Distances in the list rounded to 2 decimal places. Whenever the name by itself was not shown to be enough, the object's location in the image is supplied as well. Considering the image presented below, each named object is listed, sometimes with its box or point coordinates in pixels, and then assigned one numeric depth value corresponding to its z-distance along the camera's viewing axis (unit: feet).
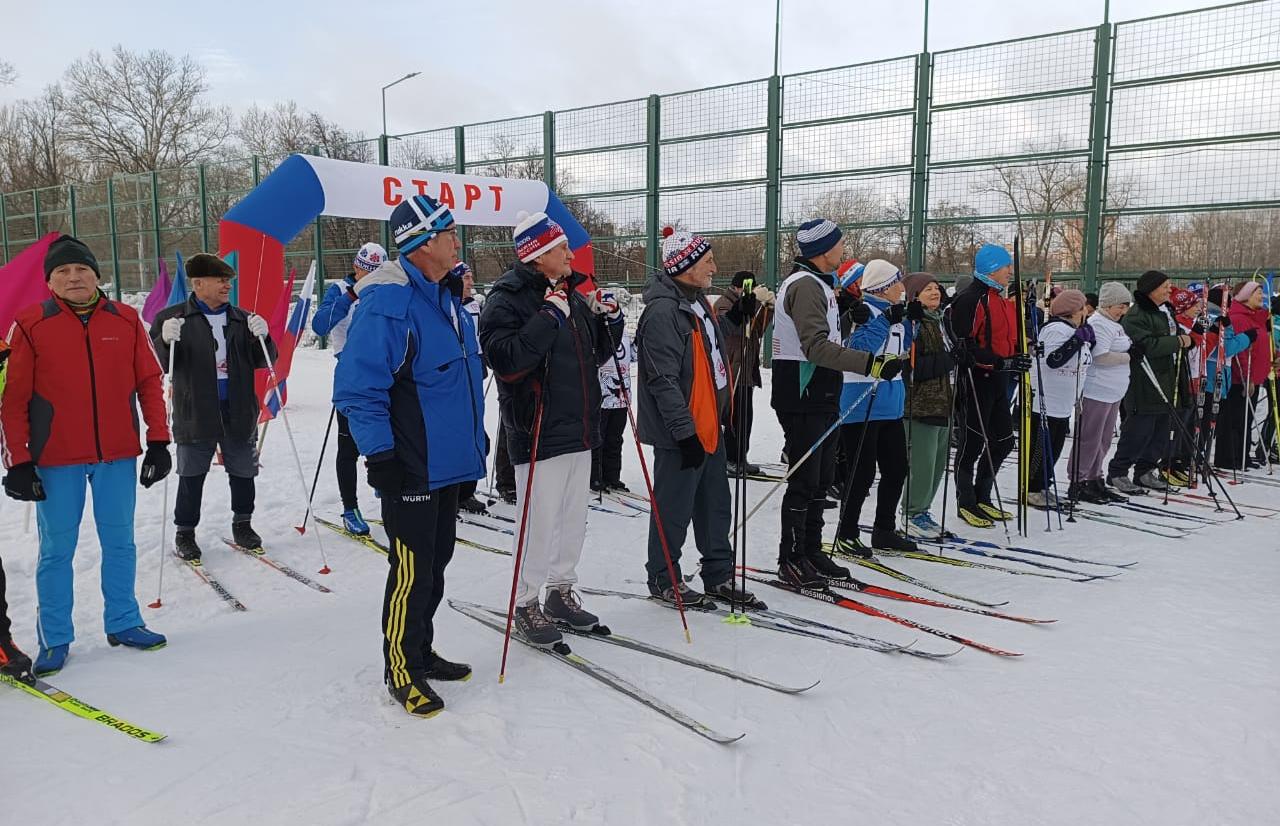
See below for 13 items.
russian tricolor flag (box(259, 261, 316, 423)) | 20.84
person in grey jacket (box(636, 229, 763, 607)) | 13.37
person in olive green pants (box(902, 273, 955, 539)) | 18.86
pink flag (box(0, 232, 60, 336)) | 13.74
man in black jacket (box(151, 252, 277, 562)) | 16.80
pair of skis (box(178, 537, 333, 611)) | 15.29
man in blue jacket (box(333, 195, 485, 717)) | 9.91
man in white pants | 11.69
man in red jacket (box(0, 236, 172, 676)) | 11.75
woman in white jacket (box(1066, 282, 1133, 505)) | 23.07
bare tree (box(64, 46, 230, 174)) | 125.39
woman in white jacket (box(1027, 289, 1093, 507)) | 22.13
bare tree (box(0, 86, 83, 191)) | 125.08
